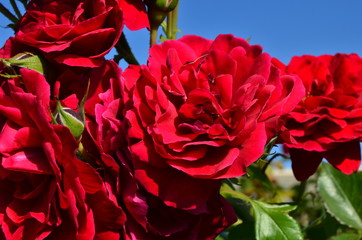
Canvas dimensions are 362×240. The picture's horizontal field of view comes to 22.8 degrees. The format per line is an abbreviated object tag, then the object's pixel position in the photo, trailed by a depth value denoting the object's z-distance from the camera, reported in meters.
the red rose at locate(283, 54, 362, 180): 0.43
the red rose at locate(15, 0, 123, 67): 0.36
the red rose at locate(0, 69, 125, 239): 0.34
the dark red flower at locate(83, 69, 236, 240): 0.35
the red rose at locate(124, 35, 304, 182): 0.35
